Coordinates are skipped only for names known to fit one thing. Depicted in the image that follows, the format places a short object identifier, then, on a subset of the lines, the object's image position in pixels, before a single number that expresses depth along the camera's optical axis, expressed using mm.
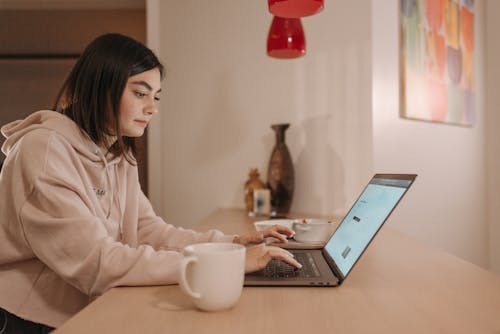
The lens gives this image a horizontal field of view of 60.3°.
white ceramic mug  604
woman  771
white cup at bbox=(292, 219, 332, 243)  1176
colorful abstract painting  2248
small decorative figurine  2006
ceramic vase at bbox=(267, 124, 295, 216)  1945
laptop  762
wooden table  563
